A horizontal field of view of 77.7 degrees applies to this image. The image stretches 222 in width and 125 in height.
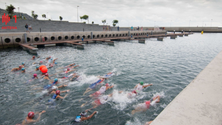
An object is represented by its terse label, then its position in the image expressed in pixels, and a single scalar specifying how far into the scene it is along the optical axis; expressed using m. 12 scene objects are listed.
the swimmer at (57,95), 9.93
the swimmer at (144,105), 8.65
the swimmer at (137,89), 10.25
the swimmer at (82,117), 7.62
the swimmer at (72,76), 13.65
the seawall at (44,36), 27.99
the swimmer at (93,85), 11.21
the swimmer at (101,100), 9.27
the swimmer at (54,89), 10.95
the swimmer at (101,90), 10.37
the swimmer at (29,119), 7.63
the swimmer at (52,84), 11.51
